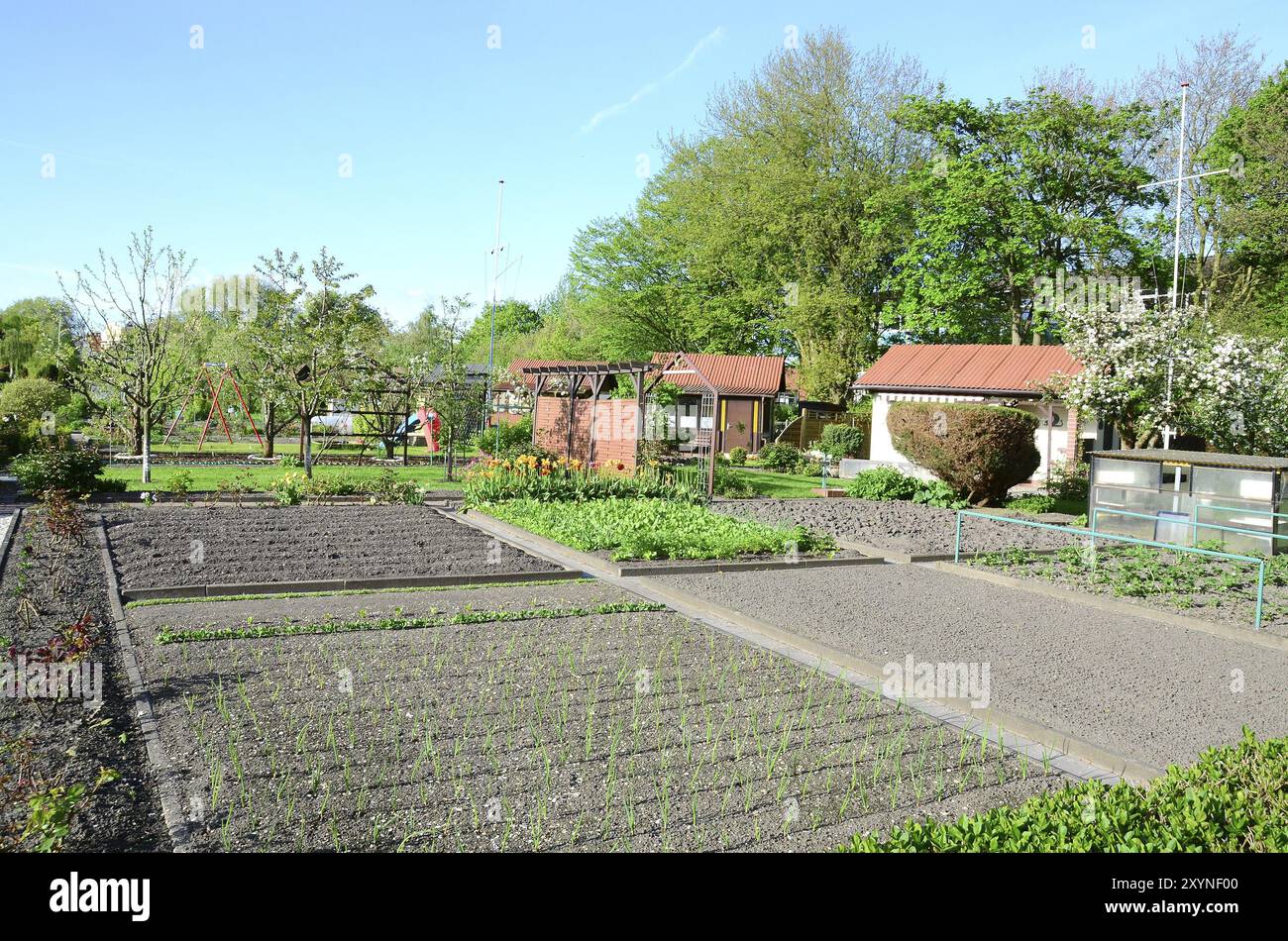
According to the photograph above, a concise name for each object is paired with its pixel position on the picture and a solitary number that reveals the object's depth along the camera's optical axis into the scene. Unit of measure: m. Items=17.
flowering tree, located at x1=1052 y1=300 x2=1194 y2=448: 20.14
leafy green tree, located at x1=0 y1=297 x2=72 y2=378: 39.41
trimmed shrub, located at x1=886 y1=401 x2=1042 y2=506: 19.09
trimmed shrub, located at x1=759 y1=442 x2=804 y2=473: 30.64
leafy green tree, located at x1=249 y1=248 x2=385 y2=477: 20.69
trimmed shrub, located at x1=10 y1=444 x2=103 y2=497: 15.20
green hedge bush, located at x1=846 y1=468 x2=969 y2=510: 20.27
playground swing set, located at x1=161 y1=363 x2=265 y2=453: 27.19
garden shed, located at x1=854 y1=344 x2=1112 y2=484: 25.73
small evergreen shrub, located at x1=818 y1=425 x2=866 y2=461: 29.88
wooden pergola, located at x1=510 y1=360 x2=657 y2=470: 21.06
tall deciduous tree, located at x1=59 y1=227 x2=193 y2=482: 20.61
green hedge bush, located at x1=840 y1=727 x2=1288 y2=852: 3.55
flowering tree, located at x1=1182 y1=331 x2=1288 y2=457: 18.86
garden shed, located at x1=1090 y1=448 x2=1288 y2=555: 13.56
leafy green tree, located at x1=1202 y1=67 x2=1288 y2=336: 30.20
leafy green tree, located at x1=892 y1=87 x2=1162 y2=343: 31.94
